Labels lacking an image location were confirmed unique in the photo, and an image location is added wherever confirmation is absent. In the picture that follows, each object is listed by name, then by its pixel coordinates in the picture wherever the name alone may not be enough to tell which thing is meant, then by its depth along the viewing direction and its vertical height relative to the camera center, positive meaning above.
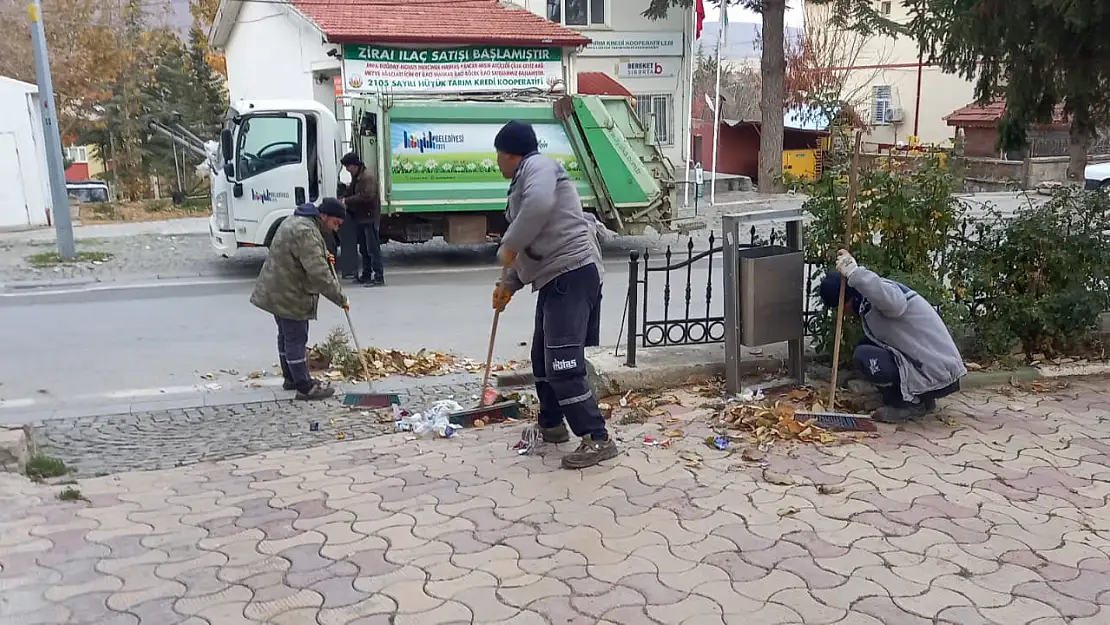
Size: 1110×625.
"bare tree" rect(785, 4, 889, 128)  30.64 +3.22
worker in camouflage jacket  6.12 -0.79
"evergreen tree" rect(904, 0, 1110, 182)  5.45 +0.63
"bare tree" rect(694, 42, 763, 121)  35.62 +3.01
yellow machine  25.73 -0.09
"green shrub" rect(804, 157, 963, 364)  5.31 -0.40
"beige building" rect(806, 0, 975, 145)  30.97 +2.30
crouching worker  4.61 -0.99
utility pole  12.32 +0.31
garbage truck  11.32 +0.06
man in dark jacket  10.98 -0.47
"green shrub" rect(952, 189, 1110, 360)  5.62 -0.77
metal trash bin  5.06 -0.77
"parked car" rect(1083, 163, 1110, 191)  19.70 -0.51
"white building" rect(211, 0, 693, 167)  19.14 +2.88
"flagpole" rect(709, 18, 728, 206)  20.58 +1.29
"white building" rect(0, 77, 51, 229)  15.93 +0.28
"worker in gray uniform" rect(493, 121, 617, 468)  4.30 -0.53
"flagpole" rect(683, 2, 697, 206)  23.28 +1.67
